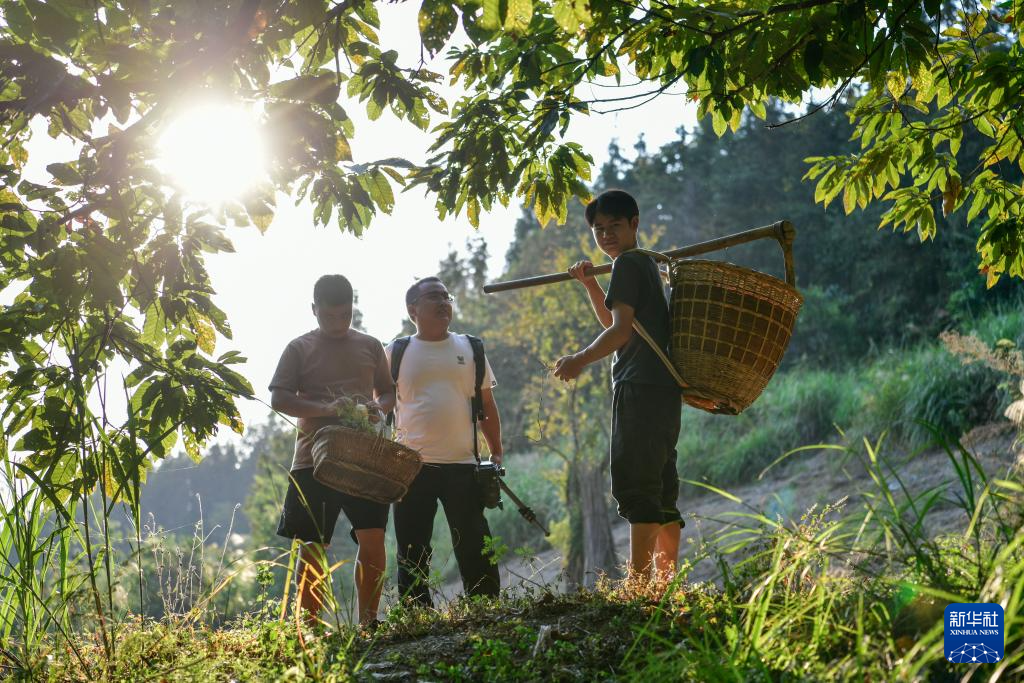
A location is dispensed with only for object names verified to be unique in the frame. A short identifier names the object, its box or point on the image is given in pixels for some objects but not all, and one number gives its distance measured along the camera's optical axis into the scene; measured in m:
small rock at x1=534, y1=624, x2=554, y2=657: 2.79
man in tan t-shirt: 4.39
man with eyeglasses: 4.68
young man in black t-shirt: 3.74
